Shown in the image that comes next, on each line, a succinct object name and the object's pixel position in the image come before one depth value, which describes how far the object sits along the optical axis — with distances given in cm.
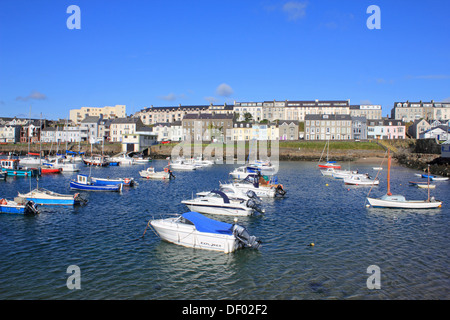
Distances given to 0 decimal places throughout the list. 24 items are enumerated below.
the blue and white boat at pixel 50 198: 3431
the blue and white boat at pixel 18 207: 3016
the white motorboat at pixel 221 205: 3094
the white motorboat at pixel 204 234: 2138
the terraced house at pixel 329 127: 13575
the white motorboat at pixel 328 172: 6756
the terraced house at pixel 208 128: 14062
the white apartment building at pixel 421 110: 18050
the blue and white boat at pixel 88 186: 4475
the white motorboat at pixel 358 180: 5428
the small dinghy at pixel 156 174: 6041
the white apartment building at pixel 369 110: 18725
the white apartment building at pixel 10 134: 15912
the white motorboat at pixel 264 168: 6738
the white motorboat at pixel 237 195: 3291
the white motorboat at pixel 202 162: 9006
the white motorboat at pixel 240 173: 6022
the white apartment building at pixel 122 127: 14312
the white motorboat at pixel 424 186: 5107
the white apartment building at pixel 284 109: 17038
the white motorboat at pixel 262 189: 4128
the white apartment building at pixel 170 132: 14450
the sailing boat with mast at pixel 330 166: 8094
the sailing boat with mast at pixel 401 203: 3478
